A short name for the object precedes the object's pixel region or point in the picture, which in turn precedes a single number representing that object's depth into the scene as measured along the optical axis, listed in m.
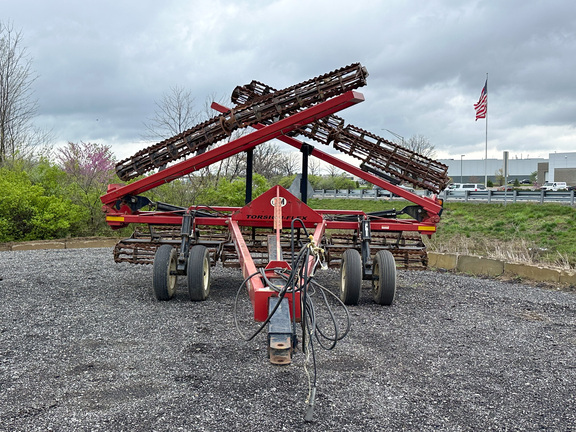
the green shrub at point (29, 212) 13.15
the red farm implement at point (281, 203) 6.86
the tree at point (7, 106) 20.14
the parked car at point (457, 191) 28.53
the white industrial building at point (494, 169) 80.38
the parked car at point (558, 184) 48.88
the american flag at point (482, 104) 31.49
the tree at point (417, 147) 52.61
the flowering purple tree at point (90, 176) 14.89
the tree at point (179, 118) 20.42
